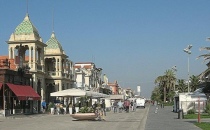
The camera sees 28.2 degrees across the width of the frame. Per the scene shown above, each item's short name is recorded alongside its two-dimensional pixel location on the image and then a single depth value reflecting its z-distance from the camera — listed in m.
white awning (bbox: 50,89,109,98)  44.09
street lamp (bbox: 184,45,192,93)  49.88
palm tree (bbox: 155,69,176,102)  132.88
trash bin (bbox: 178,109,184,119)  34.54
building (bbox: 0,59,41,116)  42.91
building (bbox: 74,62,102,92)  88.38
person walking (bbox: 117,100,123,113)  60.57
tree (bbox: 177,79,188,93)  130.00
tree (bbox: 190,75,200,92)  113.93
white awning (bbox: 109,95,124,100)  93.93
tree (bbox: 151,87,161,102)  140.16
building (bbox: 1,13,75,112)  54.59
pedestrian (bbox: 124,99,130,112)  55.81
